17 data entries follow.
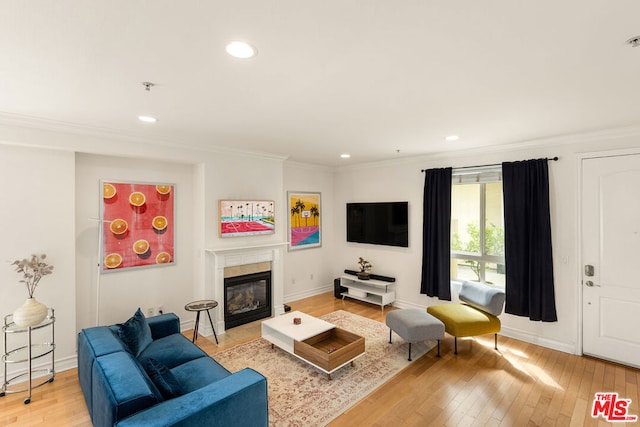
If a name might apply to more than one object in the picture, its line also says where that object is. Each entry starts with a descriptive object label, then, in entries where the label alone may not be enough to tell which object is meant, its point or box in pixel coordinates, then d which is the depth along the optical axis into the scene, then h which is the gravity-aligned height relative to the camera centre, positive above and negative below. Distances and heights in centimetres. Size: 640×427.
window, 429 -19
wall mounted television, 526 -17
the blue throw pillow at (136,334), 269 -109
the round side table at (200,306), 371 -114
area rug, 260 -167
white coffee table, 304 -142
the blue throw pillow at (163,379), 197 -111
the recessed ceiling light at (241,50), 160 +90
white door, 328 -51
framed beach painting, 437 -4
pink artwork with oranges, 373 -12
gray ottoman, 345 -131
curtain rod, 371 +68
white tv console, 525 -138
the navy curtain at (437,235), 461 -33
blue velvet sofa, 170 -111
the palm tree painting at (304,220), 578 -11
